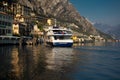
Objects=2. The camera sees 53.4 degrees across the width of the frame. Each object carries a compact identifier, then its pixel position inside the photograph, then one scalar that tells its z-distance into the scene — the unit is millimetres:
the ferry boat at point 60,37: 54749
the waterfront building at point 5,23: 62798
